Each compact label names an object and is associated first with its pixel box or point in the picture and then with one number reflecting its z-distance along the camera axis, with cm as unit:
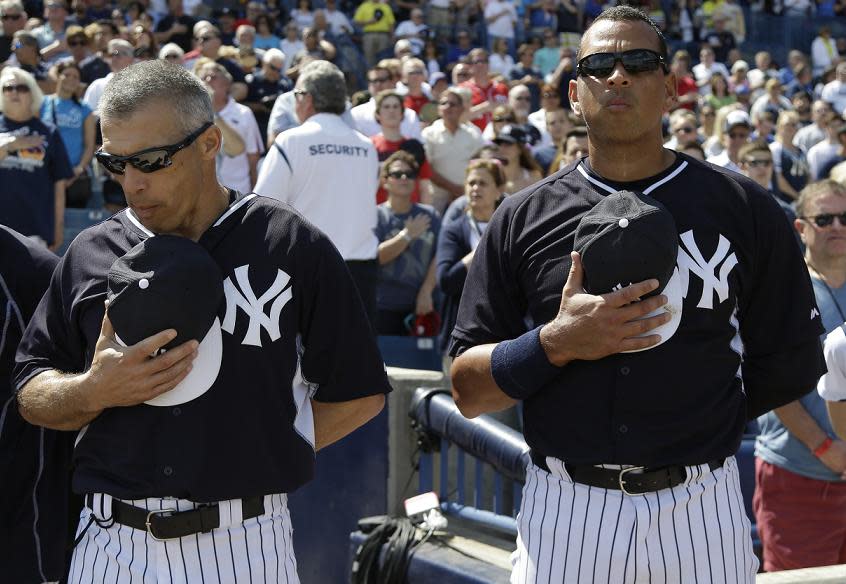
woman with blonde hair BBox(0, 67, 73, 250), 845
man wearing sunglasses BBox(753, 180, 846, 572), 460
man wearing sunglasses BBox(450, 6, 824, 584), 272
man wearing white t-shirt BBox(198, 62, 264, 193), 959
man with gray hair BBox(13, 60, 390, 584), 268
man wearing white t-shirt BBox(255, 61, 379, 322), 698
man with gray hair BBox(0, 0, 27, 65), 1309
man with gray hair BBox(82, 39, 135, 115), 1104
